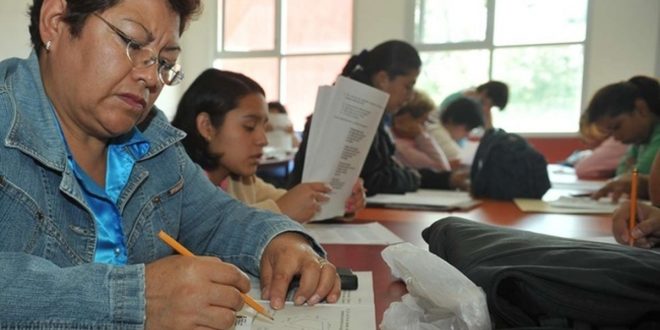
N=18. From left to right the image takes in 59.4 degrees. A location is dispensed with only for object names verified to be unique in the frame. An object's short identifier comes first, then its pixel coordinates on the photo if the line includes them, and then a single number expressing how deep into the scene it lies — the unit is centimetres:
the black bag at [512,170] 216
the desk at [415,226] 92
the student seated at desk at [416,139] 318
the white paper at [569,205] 185
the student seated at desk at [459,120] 383
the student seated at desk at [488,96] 413
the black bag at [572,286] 56
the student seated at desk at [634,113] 251
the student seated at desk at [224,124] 158
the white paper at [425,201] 184
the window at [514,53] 604
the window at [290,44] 693
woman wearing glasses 61
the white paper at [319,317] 70
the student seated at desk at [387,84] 217
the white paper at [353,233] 126
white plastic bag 62
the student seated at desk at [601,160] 344
